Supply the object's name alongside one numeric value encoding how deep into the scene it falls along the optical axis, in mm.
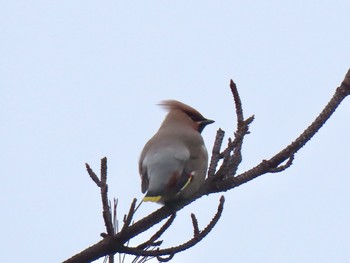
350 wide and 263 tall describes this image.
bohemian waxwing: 6508
